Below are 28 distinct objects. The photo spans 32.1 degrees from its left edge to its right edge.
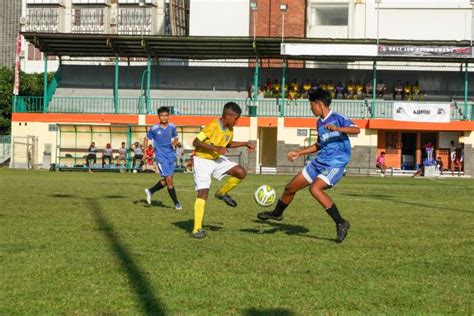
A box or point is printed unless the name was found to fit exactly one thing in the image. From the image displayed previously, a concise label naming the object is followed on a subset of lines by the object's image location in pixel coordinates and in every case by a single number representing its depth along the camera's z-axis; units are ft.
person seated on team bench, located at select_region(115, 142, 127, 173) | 146.51
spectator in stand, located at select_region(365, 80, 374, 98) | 166.09
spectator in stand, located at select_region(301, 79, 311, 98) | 165.19
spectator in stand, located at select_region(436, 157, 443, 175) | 153.38
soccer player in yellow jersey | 37.76
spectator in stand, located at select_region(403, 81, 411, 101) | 164.96
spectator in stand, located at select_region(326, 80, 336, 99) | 164.04
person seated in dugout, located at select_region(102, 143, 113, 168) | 146.41
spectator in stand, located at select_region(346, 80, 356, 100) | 164.14
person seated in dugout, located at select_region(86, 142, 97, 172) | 144.77
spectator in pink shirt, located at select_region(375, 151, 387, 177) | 151.12
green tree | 223.30
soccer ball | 42.04
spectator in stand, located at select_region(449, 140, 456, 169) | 156.76
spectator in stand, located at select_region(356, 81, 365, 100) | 164.84
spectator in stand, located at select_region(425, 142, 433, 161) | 156.04
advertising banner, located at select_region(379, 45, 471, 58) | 156.46
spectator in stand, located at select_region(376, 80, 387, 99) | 165.46
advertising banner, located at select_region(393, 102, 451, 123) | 152.56
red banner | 161.83
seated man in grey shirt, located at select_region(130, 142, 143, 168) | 144.64
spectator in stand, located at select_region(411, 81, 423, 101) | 165.58
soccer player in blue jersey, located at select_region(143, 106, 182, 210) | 56.03
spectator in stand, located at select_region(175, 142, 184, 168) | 142.41
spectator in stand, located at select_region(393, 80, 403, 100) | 165.27
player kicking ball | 36.37
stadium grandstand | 154.51
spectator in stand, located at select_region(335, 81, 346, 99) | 164.66
